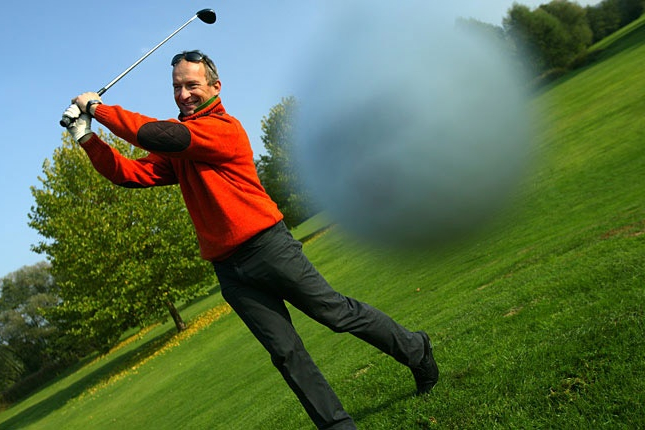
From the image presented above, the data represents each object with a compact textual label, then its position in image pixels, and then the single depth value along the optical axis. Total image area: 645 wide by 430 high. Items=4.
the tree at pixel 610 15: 64.88
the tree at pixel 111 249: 27.95
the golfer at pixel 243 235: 4.14
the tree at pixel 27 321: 61.31
